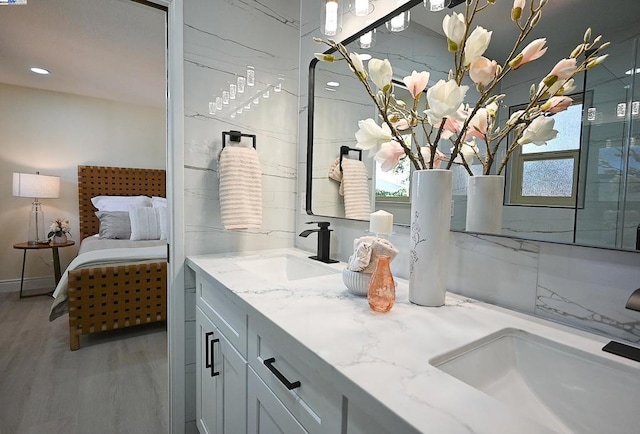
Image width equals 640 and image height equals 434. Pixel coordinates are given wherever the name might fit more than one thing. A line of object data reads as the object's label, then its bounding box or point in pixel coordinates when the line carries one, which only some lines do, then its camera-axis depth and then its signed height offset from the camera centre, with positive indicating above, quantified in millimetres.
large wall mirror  704 +145
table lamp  3479 +5
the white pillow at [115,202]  3934 -105
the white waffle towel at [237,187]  1524 +46
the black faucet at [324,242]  1474 -198
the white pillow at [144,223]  3625 -323
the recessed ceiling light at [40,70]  3178 +1203
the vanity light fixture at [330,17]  1352 +781
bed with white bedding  2514 -775
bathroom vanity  477 -295
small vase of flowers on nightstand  3728 -448
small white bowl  949 -245
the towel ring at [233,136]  1604 +303
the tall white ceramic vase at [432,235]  867 -92
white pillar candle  1113 -79
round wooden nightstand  3512 -669
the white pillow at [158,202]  4078 -94
